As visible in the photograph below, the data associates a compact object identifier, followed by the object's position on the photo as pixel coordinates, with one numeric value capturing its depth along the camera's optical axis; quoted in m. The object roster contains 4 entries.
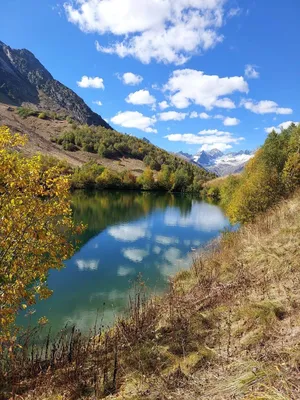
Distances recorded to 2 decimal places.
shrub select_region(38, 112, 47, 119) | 196.00
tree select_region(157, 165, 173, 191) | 146.75
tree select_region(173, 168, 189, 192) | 148.75
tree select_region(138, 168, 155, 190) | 140.88
